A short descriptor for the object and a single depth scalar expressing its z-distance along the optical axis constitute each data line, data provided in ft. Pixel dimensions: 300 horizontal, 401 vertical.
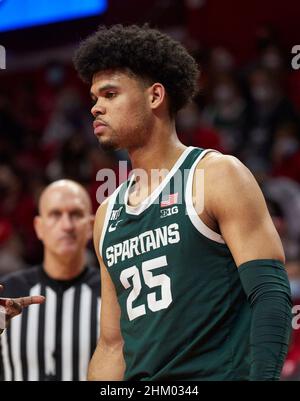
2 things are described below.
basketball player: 16.10
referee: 27.32
